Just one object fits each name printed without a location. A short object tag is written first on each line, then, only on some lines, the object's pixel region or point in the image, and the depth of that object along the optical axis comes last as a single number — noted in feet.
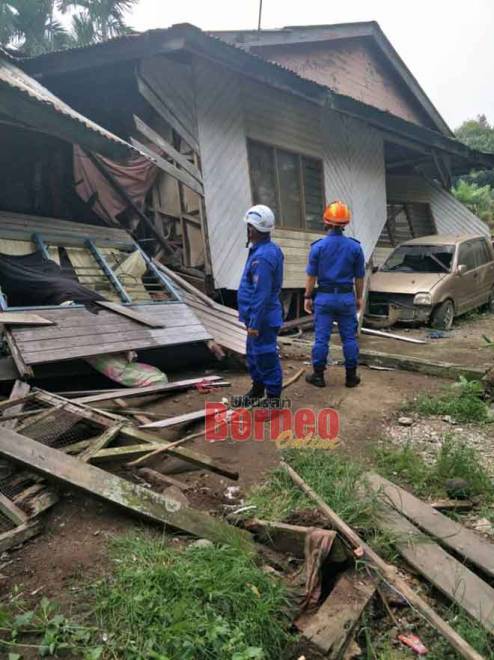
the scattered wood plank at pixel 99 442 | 8.93
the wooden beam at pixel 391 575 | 5.35
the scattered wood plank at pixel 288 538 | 6.93
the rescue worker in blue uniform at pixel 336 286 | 15.74
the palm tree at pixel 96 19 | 64.08
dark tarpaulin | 15.97
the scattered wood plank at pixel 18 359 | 12.62
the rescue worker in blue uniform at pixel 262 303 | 13.00
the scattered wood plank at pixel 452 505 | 8.93
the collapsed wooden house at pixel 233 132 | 21.91
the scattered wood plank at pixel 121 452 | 9.05
